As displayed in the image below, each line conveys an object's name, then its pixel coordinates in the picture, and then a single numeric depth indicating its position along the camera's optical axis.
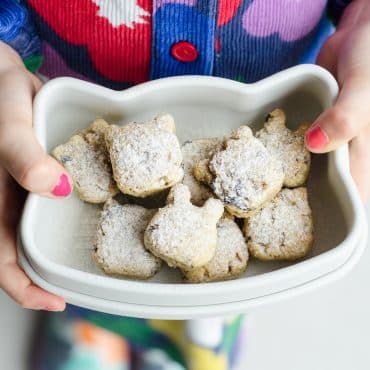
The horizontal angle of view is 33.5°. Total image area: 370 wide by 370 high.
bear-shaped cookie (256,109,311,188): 0.62
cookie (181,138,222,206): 0.62
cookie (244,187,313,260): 0.59
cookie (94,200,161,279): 0.58
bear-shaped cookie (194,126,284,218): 0.58
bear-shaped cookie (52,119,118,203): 0.61
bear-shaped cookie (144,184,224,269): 0.55
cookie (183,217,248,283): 0.57
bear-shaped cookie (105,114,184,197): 0.58
